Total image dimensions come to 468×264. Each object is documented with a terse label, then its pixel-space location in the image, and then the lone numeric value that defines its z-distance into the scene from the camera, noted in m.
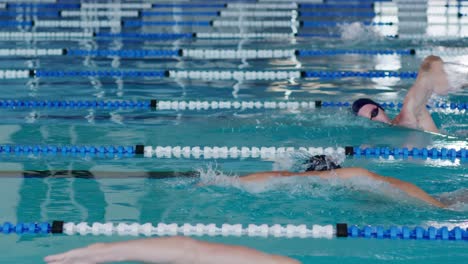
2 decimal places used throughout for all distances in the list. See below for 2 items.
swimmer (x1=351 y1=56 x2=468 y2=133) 9.17
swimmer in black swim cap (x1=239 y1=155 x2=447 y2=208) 7.04
